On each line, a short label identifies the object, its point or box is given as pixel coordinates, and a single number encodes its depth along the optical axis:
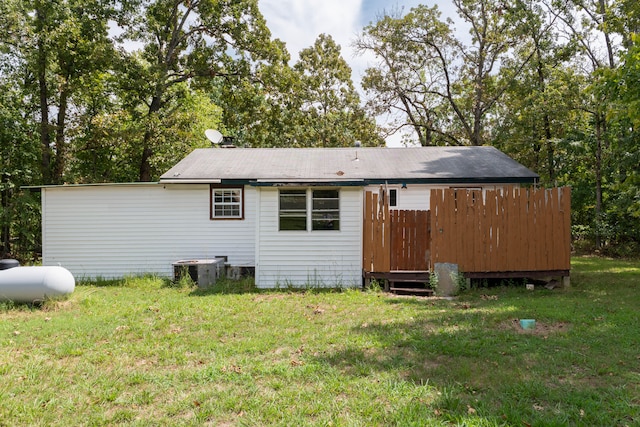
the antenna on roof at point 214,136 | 15.01
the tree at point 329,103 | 25.34
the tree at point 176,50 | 17.48
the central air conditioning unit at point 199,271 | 9.69
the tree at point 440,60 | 22.06
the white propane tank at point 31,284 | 7.02
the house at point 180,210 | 11.23
